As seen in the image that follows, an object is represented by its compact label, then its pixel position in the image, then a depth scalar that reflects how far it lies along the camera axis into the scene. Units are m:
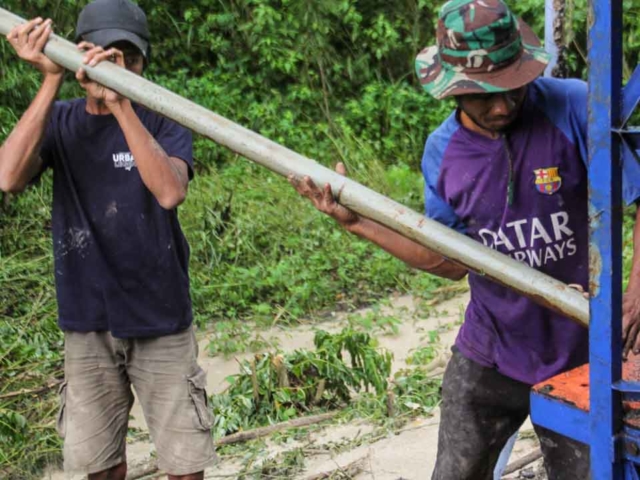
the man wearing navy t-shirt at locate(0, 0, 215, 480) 3.05
